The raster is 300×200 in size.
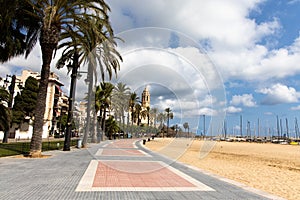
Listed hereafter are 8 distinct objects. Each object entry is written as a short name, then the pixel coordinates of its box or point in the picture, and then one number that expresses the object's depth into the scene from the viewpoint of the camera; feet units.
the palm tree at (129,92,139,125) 163.14
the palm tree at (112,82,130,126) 130.62
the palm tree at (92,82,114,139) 111.39
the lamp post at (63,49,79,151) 60.75
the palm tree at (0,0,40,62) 44.38
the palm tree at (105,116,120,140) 168.84
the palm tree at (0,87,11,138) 61.48
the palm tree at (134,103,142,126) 199.55
